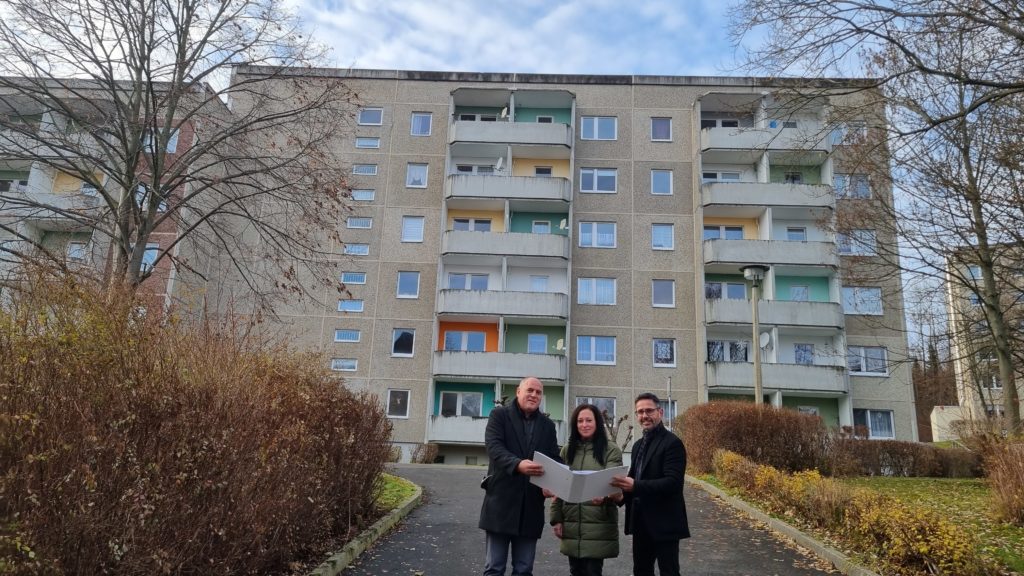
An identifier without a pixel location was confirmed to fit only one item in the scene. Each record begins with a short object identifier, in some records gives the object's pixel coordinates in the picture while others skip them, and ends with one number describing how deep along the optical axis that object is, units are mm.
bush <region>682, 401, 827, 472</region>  15570
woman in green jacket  4988
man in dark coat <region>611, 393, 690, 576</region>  4926
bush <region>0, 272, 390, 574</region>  3674
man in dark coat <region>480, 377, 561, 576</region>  4906
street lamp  17775
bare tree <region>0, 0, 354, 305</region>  12312
